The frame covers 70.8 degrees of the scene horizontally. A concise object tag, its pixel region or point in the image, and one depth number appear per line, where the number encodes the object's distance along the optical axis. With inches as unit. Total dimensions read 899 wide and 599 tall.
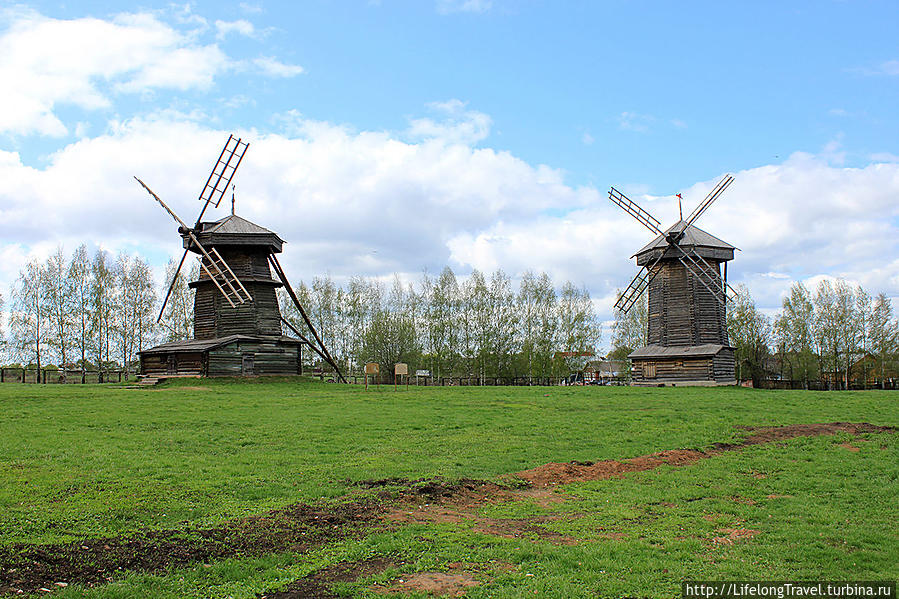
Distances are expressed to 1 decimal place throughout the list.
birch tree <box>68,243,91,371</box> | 2322.8
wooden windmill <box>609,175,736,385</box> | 2036.2
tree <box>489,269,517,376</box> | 2861.7
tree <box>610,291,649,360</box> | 3134.8
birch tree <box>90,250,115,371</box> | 2368.4
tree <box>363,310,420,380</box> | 2856.8
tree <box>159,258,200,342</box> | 2608.3
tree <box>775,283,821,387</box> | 2864.2
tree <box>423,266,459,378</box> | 2874.0
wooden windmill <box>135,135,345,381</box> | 1740.9
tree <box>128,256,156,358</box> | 2460.6
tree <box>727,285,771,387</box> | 2866.6
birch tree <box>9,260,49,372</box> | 2268.7
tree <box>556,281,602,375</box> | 2918.3
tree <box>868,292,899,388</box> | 2773.1
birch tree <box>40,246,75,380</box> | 2290.8
